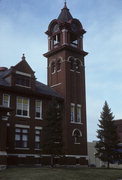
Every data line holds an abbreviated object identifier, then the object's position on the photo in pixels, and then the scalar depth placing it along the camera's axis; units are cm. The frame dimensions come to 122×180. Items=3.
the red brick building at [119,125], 8175
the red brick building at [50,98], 3938
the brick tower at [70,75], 4497
